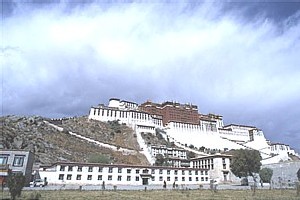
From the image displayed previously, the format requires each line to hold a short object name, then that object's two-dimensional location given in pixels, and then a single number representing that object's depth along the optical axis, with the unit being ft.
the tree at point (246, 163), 211.00
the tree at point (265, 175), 238.07
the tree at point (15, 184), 79.41
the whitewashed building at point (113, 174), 195.72
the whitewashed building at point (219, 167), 254.88
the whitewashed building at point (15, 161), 165.45
